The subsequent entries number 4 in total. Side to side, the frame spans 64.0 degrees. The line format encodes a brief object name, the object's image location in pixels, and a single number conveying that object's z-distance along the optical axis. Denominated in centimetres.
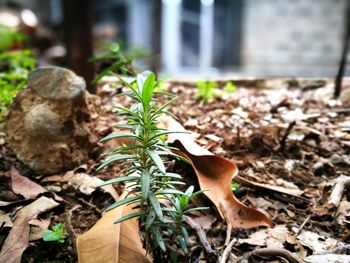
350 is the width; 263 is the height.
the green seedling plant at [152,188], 20
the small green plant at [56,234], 23
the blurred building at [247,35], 177
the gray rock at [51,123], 30
